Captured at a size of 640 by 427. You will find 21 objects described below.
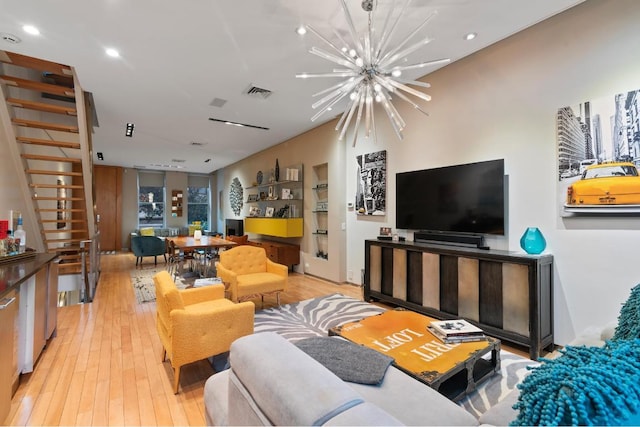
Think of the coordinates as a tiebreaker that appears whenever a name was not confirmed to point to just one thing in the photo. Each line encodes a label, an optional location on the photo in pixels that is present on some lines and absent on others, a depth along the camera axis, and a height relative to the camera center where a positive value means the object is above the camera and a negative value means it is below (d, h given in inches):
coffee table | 72.1 -37.5
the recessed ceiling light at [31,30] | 109.6 +69.0
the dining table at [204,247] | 218.2 -24.9
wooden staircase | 147.2 +47.5
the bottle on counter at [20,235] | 112.8 -7.5
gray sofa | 29.7 -20.1
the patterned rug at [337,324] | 82.6 -51.5
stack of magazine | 86.2 -35.9
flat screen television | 126.9 +5.9
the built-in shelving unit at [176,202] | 449.4 +17.1
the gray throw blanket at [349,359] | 63.4 -33.9
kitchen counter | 72.5 -16.4
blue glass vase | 112.4 -12.1
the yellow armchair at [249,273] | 147.4 -32.6
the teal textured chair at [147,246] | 283.7 -30.6
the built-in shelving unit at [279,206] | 253.1 +6.7
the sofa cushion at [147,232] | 390.3 -23.4
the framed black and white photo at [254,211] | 319.6 +2.1
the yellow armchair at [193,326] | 86.7 -34.8
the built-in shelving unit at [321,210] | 232.1 +1.8
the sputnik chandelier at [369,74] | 81.8 +41.6
